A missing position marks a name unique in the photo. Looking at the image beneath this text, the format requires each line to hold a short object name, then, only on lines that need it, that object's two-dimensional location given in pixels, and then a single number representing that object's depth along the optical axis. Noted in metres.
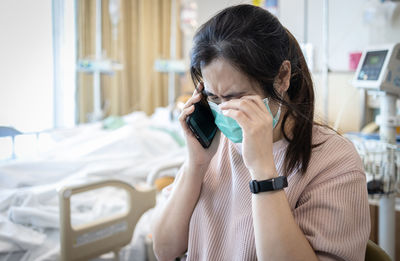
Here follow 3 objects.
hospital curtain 3.64
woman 0.82
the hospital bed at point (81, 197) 1.36
